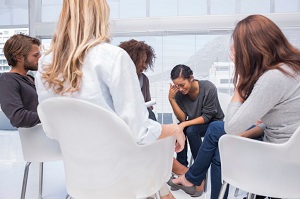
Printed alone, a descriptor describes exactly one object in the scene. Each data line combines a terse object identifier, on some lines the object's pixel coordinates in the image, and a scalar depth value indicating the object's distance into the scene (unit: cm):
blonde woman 123
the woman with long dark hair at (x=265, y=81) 137
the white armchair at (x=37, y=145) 197
